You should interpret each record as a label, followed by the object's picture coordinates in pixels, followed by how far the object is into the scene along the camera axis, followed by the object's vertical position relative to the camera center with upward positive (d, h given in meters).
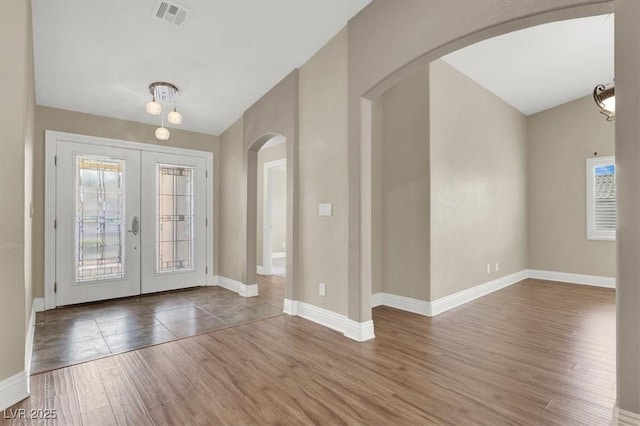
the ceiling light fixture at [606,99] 2.63 +0.98
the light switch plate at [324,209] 3.70 +0.06
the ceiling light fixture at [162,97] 3.68 +1.60
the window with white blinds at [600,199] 5.79 +0.27
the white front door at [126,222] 4.47 -0.10
